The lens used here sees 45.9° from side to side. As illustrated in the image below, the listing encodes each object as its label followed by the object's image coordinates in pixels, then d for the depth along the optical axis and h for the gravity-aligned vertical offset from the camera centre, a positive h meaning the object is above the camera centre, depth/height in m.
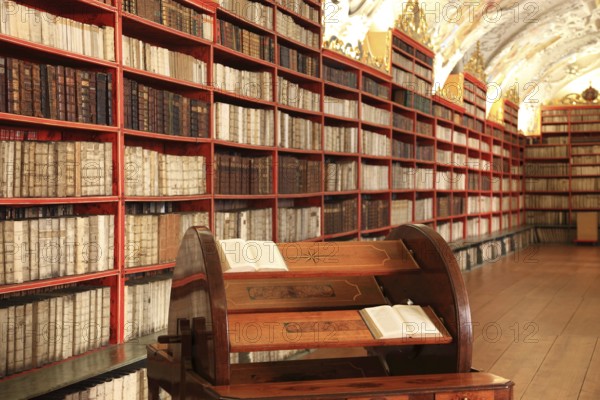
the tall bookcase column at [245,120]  4.85 +0.52
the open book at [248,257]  2.53 -0.24
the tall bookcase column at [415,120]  8.52 +0.93
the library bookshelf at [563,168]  15.72 +0.53
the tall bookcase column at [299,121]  5.61 +0.59
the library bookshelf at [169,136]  3.44 +0.36
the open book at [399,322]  2.39 -0.45
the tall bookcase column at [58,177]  3.27 +0.08
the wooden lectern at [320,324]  2.19 -0.45
